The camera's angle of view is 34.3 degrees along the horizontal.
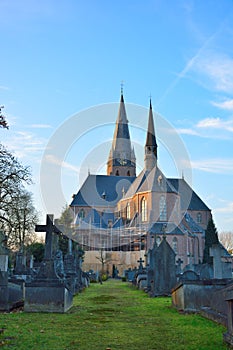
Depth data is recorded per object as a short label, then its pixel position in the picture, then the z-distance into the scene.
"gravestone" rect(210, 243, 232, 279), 11.84
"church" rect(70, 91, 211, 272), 58.56
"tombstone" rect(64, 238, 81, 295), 15.53
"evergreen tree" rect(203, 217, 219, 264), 58.75
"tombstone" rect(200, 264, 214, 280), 16.32
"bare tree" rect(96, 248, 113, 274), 60.84
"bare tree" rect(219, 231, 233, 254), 83.94
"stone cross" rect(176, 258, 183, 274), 22.51
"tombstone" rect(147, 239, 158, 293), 17.99
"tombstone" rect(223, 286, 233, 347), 5.25
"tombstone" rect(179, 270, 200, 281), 13.67
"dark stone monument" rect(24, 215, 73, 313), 9.96
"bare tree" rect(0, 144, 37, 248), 25.80
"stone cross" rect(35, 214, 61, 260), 10.64
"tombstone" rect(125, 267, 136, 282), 35.41
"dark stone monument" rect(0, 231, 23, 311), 10.07
